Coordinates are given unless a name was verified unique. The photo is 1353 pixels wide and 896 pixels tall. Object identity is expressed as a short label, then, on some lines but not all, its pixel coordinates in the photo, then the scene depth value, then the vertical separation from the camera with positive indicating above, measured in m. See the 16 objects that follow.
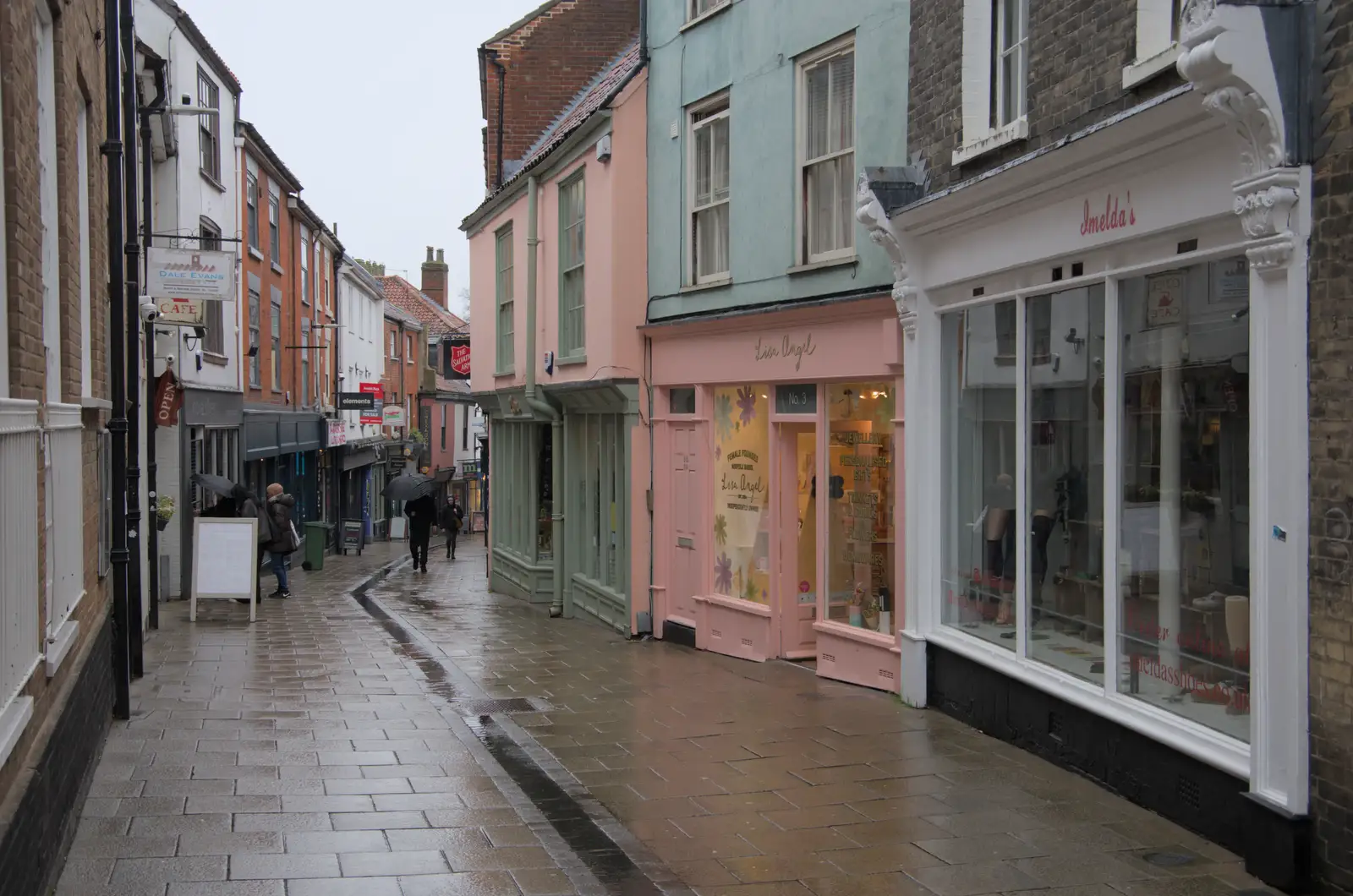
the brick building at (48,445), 5.16 -0.04
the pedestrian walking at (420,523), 26.33 -1.78
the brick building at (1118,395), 6.04 +0.23
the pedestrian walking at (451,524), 32.56 -2.22
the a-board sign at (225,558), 16.55 -1.53
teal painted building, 11.20 +2.94
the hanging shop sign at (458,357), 32.91 +2.02
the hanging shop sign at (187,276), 13.66 +1.71
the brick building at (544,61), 20.98 +6.07
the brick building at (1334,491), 5.71 -0.26
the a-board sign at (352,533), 35.75 -2.66
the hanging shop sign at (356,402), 34.59 +0.93
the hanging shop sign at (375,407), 38.31 +0.89
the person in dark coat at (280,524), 19.55 -1.30
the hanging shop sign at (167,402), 17.17 +0.47
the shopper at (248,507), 18.64 -1.00
